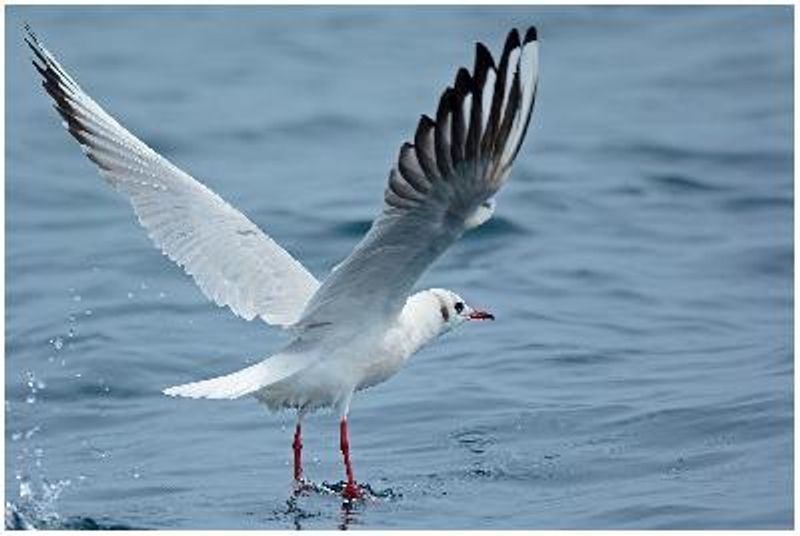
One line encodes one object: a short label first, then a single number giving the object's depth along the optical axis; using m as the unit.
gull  12.84
